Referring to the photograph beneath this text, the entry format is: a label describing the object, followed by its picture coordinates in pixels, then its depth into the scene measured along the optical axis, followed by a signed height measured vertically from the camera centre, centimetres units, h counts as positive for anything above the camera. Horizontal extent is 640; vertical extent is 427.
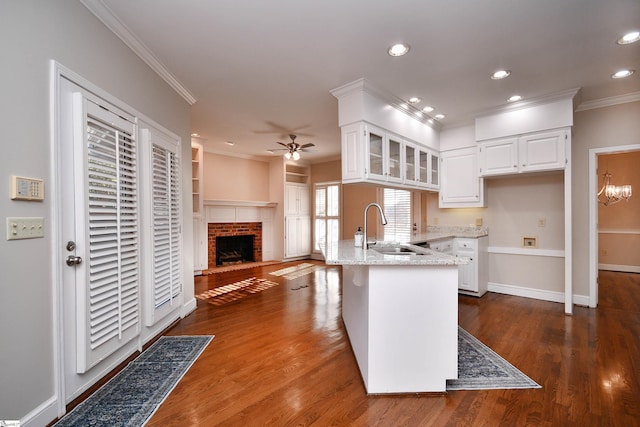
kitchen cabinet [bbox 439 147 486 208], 432 +46
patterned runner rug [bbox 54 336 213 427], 170 -119
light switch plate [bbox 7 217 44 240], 146 -7
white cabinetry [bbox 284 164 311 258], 721 -1
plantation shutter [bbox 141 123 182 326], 261 -9
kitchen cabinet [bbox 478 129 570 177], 353 +74
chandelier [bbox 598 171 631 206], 596 +36
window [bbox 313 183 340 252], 719 +3
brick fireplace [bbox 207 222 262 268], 631 -44
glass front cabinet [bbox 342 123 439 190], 322 +66
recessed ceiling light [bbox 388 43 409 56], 248 +141
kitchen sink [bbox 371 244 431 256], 270 -35
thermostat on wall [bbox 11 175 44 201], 147 +14
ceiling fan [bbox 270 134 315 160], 508 +110
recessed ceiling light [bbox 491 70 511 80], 294 +140
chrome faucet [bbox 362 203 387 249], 251 -26
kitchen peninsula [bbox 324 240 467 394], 196 -76
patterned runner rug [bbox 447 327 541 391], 203 -120
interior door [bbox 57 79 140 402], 180 -14
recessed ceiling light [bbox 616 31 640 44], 232 +139
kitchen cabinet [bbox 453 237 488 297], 408 -78
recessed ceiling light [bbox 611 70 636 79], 291 +138
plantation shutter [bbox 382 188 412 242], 548 -1
